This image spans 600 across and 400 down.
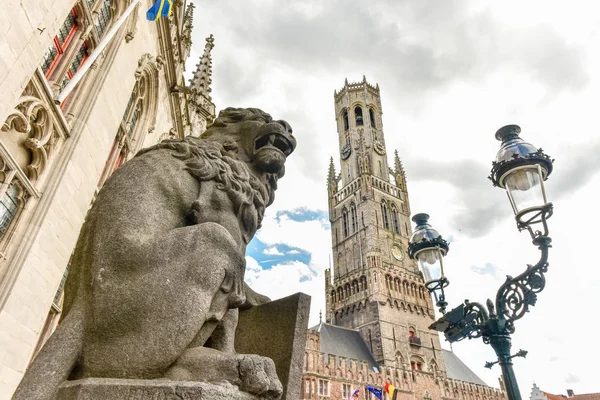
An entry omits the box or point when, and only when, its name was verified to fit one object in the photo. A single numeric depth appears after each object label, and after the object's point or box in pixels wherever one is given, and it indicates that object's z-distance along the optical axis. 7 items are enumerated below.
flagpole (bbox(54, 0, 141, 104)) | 5.88
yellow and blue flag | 8.37
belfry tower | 40.66
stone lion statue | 1.60
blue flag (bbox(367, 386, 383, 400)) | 28.30
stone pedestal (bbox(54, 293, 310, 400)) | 1.44
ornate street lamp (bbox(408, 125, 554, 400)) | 4.47
